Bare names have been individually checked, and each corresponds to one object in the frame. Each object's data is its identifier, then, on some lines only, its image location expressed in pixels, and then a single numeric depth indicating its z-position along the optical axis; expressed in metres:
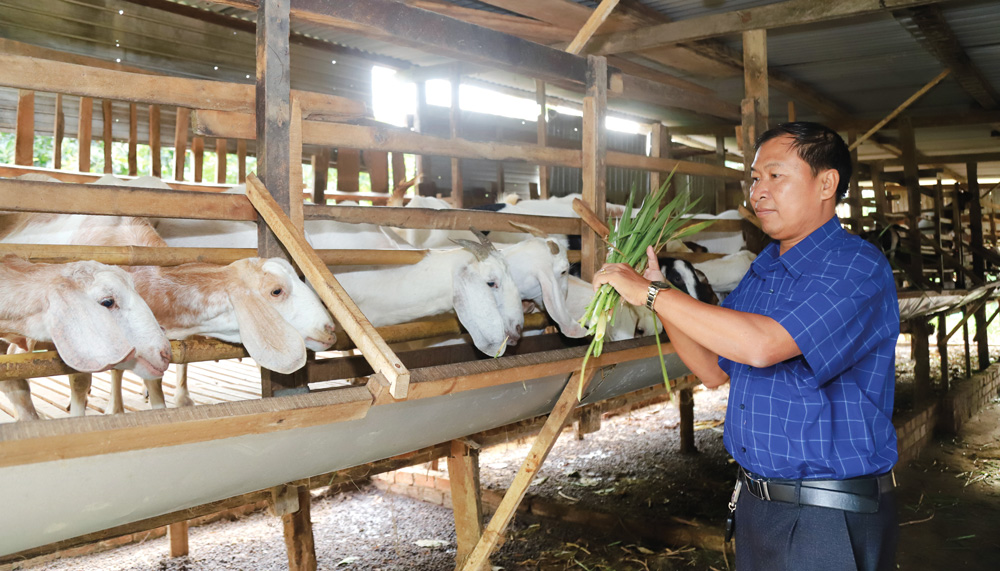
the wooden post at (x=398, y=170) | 8.05
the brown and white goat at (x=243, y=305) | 2.32
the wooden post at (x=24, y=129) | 5.66
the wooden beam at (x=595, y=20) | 3.95
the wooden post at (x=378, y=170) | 8.14
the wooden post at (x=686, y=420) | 7.59
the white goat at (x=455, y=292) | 2.99
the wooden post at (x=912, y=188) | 8.54
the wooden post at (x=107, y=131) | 6.02
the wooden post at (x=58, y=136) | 5.91
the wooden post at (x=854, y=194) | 8.69
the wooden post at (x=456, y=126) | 6.62
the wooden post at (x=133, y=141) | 6.25
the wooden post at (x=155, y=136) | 6.21
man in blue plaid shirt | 2.00
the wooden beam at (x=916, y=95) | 6.04
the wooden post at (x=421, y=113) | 7.84
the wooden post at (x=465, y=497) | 3.76
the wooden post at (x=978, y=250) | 10.66
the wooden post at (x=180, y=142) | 6.24
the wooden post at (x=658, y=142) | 5.84
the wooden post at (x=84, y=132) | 5.78
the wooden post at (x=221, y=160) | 6.75
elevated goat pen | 1.53
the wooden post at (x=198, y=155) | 6.61
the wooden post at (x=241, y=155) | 6.40
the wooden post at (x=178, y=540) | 5.20
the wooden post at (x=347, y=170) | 7.72
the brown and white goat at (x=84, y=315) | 1.94
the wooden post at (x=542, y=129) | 6.68
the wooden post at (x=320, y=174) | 6.97
